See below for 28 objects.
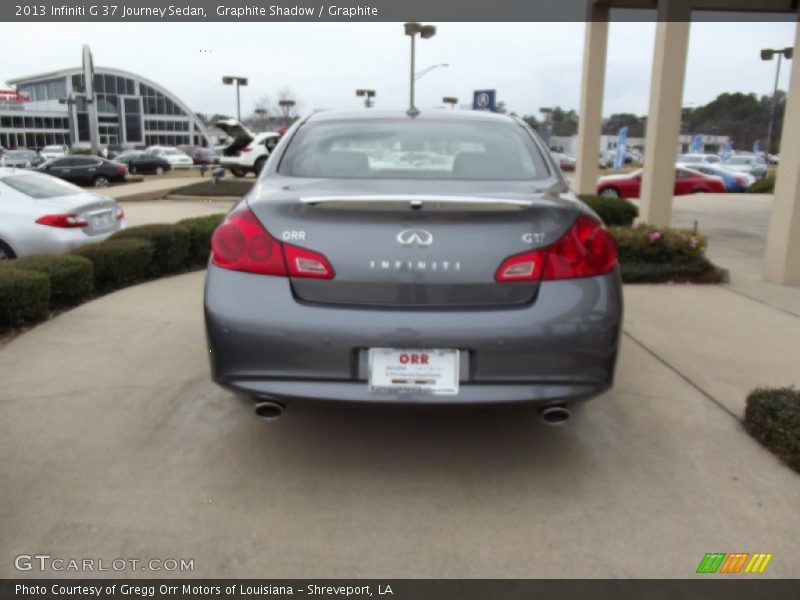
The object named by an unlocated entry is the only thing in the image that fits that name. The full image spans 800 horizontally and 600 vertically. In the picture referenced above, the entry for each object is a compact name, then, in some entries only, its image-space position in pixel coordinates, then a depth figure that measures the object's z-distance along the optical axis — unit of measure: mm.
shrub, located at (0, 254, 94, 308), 5602
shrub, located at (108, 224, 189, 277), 7176
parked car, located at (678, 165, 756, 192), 25584
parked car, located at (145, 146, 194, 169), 45062
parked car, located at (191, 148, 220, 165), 44178
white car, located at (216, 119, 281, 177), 23469
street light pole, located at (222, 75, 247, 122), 39781
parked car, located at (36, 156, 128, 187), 27422
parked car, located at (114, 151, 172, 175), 37156
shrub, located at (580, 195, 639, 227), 10125
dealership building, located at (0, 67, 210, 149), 83125
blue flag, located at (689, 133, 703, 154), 56500
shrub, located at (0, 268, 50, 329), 4996
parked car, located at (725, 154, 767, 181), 33781
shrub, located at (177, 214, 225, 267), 7805
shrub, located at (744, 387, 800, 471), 3195
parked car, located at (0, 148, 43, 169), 37719
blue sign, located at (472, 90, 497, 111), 14320
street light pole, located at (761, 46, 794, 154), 32831
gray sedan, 2713
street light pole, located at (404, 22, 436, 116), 25641
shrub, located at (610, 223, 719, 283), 7105
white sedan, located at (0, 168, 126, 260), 7105
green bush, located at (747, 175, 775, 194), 24984
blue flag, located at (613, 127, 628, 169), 33219
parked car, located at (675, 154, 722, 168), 34256
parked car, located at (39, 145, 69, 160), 47028
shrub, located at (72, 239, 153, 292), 6367
